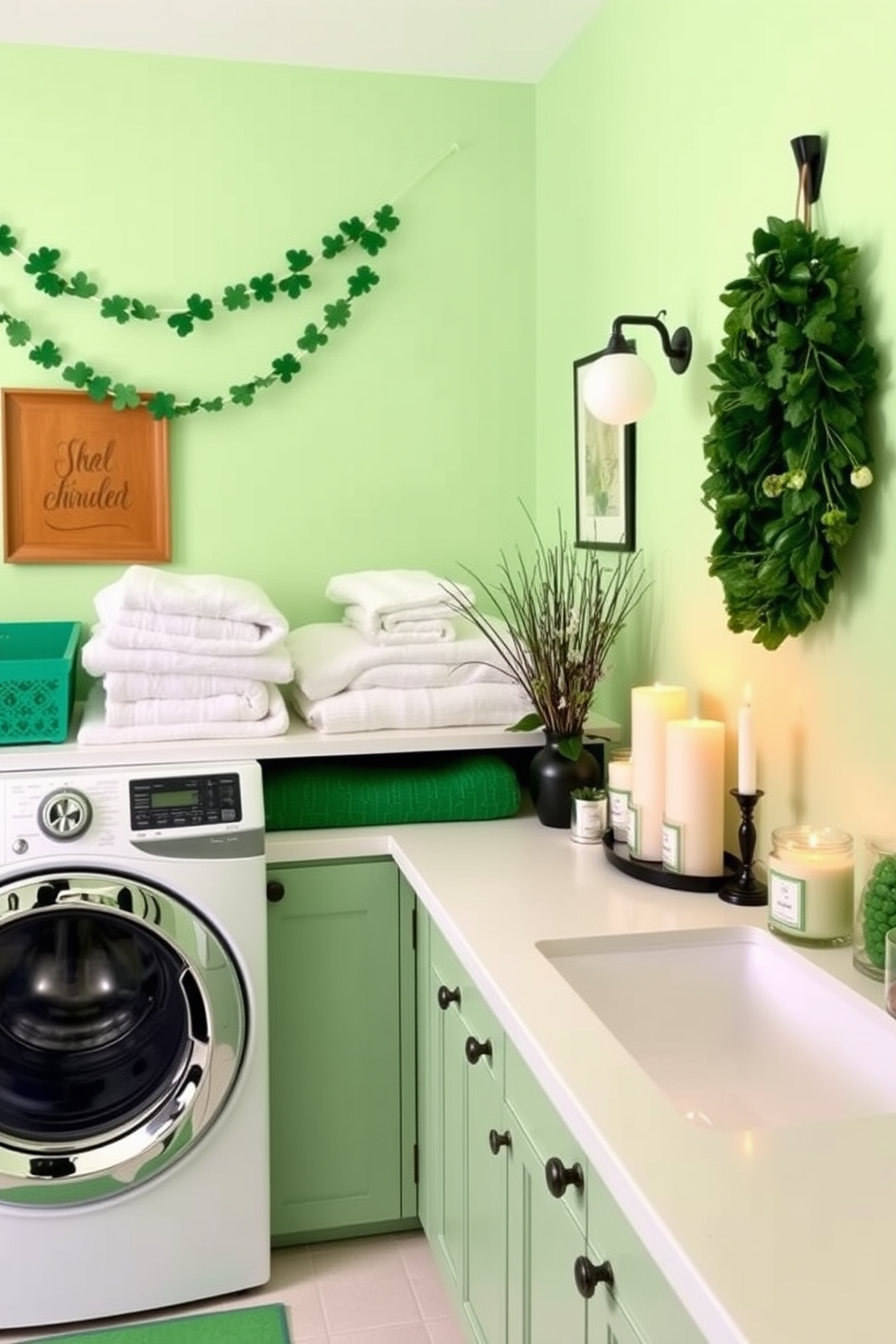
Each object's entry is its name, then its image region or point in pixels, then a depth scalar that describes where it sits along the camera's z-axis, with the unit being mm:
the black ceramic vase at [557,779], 2473
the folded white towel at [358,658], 2559
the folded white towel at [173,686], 2463
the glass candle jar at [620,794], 2305
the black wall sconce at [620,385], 2199
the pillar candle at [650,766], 2186
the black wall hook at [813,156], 1854
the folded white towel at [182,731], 2449
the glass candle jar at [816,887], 1785
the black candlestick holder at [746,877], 2012
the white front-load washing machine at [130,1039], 2250
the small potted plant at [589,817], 2365
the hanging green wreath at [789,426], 1758
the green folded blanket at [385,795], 2494
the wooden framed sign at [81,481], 2936
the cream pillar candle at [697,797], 2088
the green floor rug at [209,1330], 2311
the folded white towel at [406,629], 2609
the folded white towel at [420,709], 2541
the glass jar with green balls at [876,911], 1625
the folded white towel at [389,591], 2635
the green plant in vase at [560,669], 2457
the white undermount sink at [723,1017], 1702
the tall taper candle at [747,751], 2008
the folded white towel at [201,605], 2465
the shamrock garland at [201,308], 2891
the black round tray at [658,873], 2082
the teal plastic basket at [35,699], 2410
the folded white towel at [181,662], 2451
